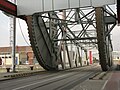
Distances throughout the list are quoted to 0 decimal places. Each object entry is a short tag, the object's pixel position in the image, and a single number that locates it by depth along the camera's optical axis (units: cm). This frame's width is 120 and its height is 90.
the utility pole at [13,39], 3747
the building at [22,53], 10061
